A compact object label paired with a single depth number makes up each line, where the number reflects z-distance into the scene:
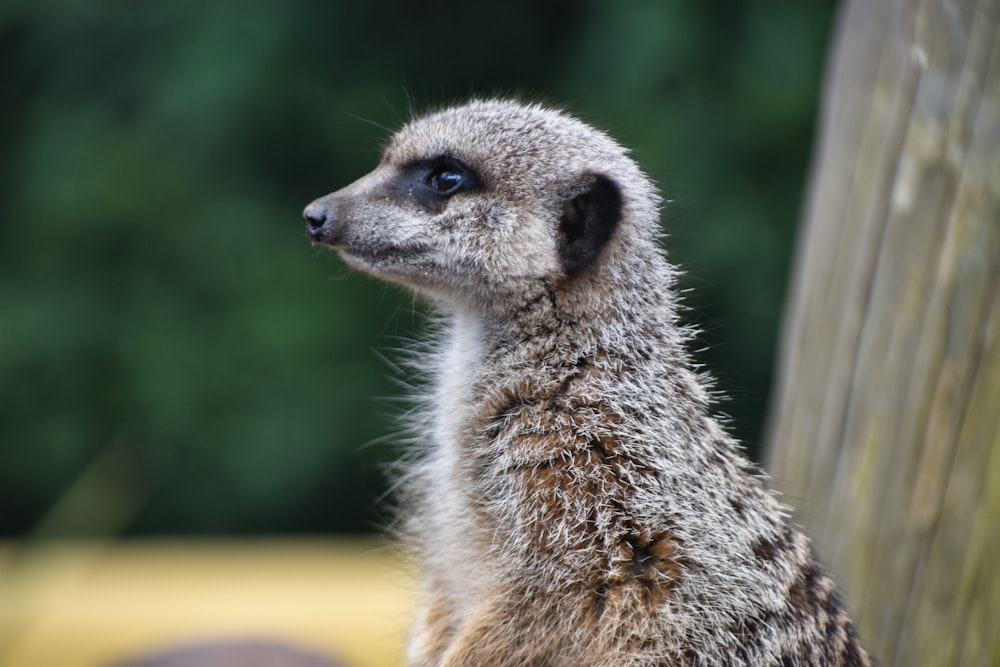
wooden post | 4.47
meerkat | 4.32
